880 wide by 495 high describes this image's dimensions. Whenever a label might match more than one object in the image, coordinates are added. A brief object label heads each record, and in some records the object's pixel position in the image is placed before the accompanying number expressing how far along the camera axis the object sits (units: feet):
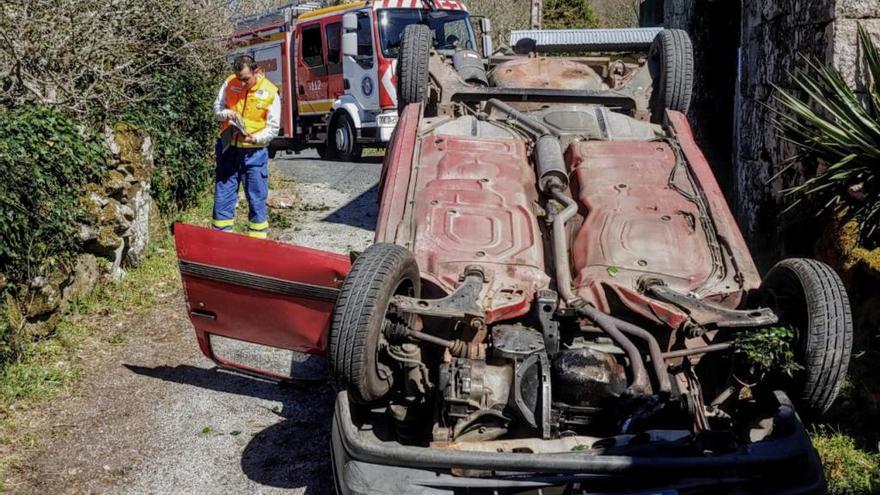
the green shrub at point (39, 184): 16.21
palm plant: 16.38
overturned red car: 10.09
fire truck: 42.50
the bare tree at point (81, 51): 21.33
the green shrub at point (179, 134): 25.63
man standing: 21.66
